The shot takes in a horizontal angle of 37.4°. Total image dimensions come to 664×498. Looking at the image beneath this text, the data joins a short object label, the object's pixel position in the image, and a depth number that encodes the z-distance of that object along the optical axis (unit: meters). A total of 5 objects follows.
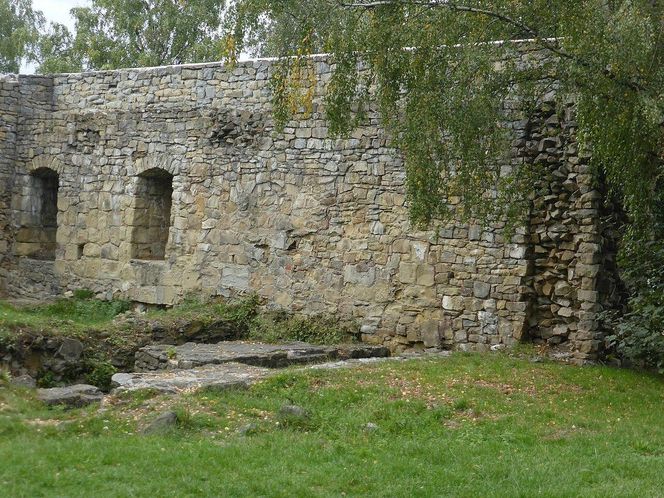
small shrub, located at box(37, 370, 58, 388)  12.11
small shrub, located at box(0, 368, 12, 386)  9.02
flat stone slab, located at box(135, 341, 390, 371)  11.97
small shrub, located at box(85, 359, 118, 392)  12.45
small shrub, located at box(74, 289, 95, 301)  17.02
